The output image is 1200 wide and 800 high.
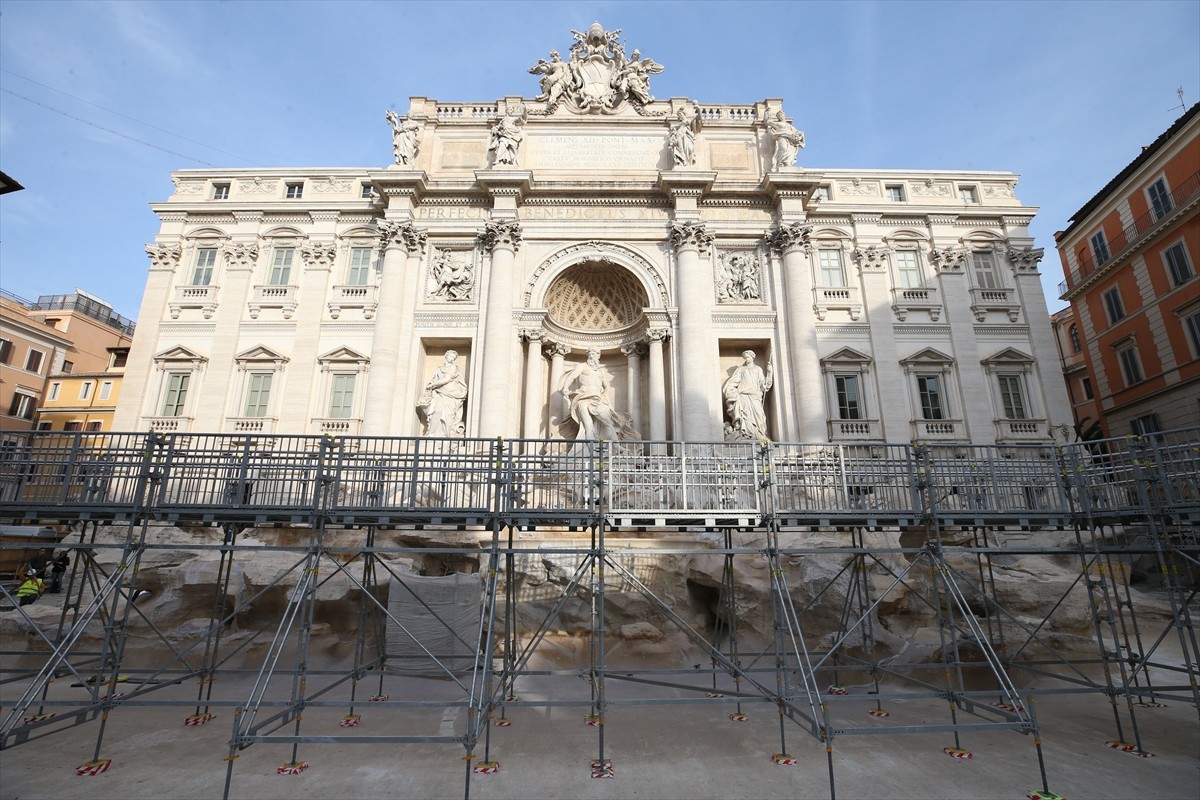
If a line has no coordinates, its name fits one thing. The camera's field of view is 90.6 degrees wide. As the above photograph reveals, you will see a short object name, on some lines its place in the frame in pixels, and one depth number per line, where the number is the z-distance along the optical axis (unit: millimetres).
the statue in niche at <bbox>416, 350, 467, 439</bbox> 22373
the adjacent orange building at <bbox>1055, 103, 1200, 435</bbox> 25578
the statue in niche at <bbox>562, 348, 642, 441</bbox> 21672
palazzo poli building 23266
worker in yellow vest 16094
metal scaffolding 9664
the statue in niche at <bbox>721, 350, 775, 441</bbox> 22109
